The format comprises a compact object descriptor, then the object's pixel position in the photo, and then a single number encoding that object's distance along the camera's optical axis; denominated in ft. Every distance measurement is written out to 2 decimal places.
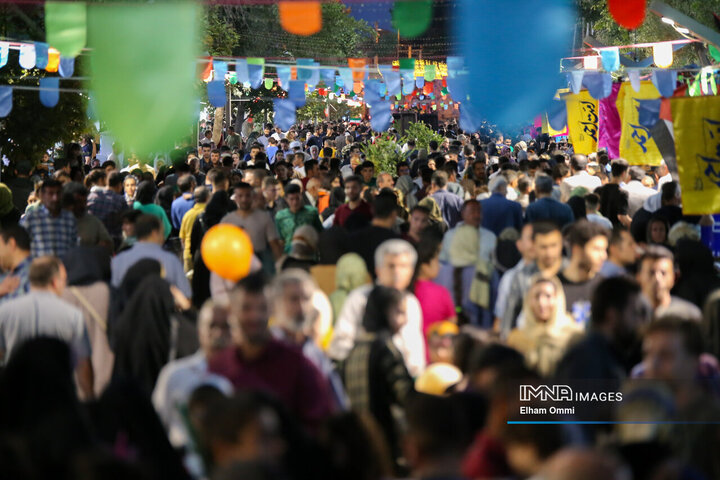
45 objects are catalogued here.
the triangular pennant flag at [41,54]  101.14
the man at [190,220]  67.97
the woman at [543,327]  37.76
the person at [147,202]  69.26
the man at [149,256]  50.26
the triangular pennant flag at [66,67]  101.86
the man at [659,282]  41.73
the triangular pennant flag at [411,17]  63.77
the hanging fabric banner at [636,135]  97.25
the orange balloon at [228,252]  48.91
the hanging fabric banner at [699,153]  59.47
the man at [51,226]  62.23
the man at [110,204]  74.69
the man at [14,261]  49.01
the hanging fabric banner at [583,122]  119.14
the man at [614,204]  74.79
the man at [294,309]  36.55
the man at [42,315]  42.22
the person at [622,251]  47.55
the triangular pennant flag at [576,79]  114.42
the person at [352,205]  68.23
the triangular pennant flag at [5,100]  100.83
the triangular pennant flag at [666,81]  97.91
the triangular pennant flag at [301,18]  58.85
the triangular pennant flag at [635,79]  101.71
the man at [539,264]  45.42
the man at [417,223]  59.26
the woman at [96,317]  46.78
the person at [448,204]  77.00
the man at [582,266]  43.65
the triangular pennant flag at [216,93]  131.52
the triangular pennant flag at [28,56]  100.83
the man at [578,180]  82.69
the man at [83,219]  57.57
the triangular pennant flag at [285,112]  146.92
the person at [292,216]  66.54
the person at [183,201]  75.92
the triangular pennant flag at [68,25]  62.23
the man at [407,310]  40.24
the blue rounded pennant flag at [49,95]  107.34
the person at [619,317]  36.60
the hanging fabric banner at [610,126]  107.86
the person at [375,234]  55.77
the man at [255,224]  63.72
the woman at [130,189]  81.35
